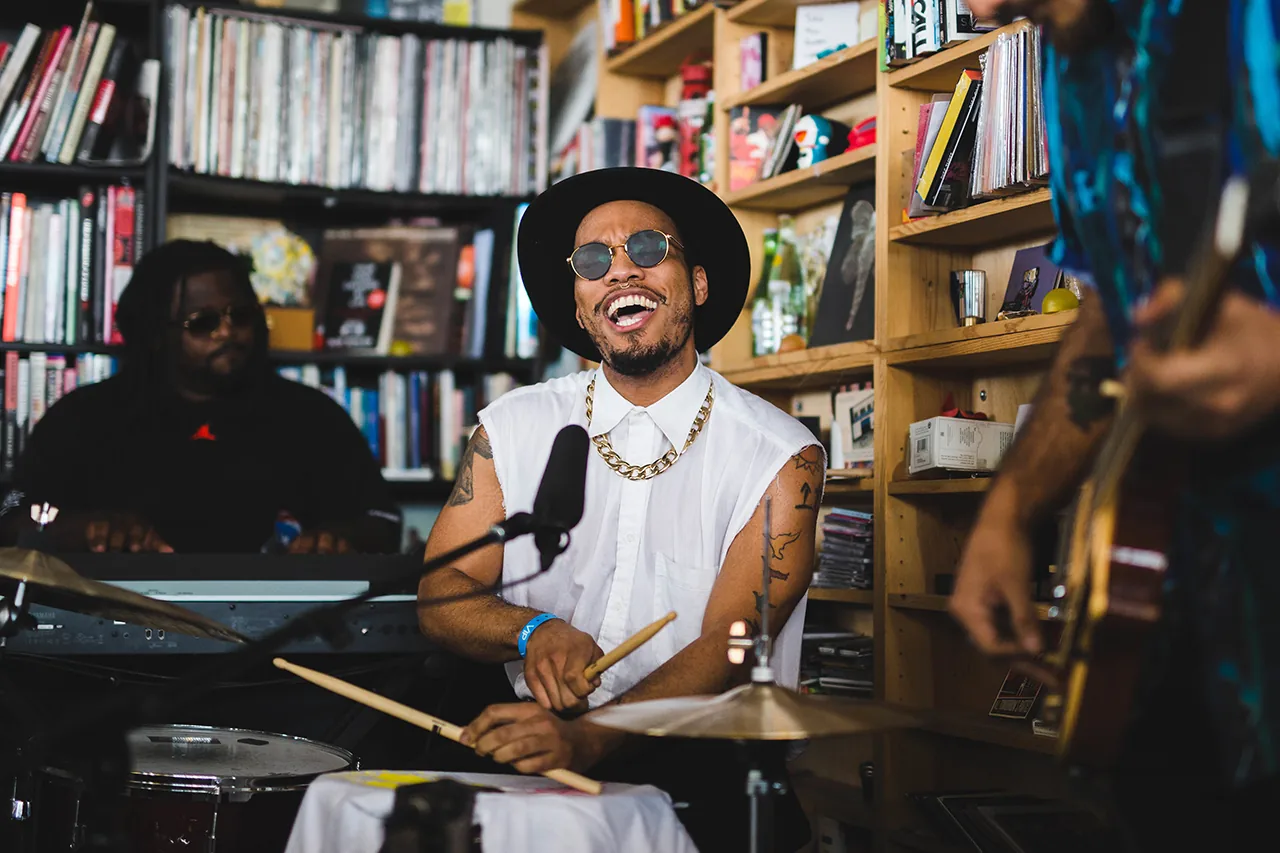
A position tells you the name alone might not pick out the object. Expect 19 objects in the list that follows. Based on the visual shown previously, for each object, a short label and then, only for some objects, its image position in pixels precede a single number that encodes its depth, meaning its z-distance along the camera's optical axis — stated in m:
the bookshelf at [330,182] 3.63
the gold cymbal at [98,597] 1.71
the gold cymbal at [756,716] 1.28
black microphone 1.39
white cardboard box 2.61
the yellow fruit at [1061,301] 2.38
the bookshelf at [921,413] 2.67
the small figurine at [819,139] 3.10
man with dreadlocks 3.23
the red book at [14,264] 3.53
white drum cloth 1.40
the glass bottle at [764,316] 3.27
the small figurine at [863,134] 2.97
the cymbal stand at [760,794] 1.35
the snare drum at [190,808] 1.70
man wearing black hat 2.00
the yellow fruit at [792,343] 3.13
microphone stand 1.17
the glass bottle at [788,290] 3.25
